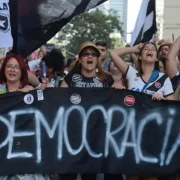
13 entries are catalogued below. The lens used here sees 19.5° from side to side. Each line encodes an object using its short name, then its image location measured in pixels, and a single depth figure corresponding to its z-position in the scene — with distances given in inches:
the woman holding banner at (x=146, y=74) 198.7
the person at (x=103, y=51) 272.7
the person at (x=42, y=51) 340.1
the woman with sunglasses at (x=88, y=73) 204.4
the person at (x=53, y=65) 245.8
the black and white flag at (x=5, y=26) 205.9
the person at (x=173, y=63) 220.4
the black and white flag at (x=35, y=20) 204.8
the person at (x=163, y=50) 256.9
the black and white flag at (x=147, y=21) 268.8
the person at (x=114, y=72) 259.9
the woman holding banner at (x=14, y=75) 192.7
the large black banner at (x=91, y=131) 191.5
